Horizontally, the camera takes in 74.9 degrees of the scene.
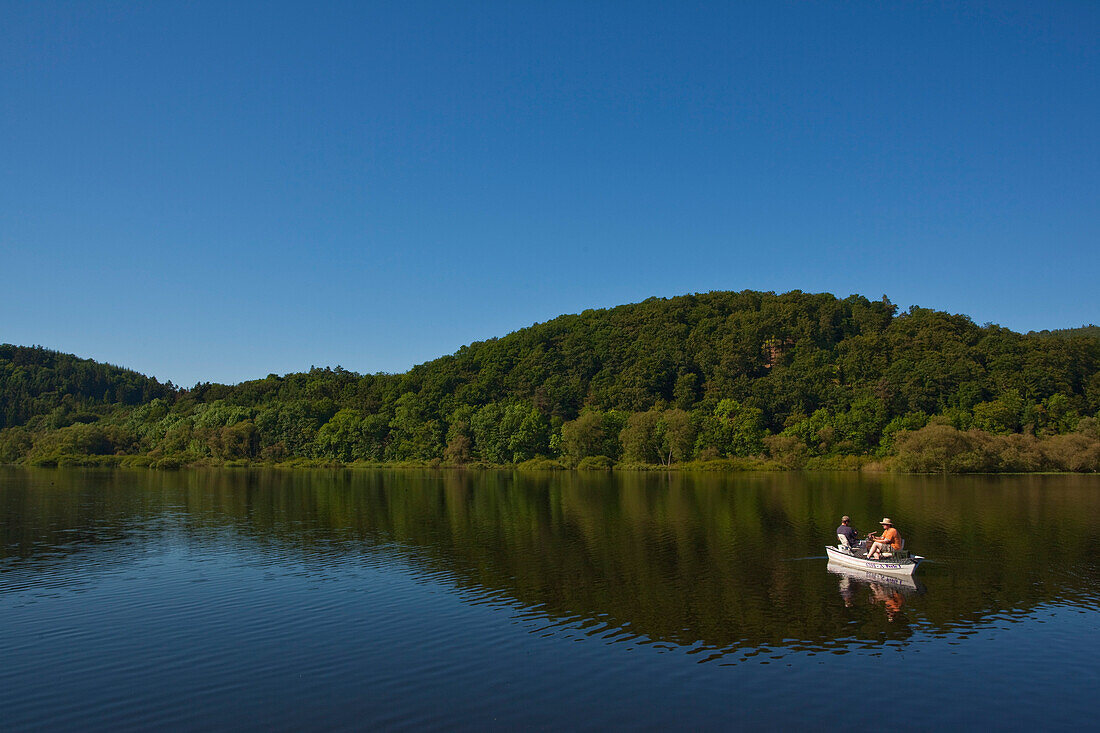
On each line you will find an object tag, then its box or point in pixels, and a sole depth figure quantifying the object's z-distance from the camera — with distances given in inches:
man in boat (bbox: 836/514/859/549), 1185.4
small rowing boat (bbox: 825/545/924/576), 1042.7
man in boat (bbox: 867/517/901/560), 1080.8
